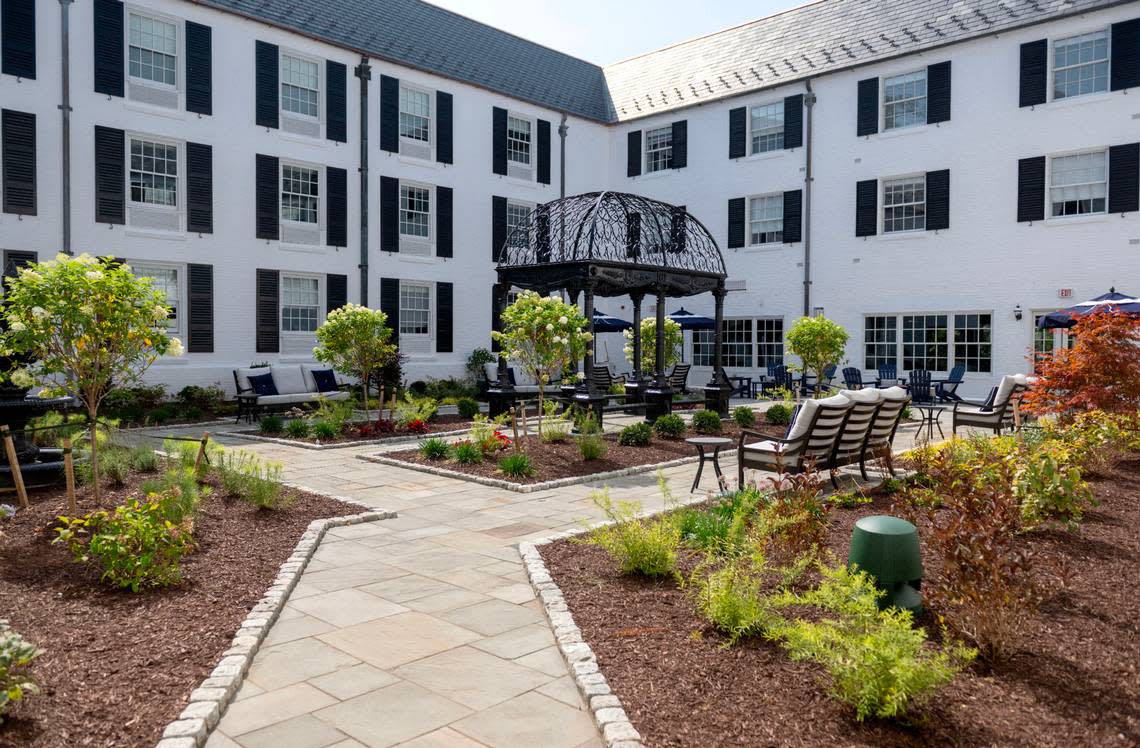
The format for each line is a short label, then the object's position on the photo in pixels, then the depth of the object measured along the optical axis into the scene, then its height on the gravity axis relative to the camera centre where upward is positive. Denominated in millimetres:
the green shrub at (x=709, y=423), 12648 -971
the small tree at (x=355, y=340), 13211 +287
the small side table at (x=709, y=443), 7992 -808
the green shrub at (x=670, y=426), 12031 -977
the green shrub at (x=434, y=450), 10023 -1111
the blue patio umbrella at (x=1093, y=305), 13711 +920
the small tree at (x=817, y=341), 14531 +336
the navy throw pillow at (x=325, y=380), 17438 -473
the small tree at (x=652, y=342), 20203 +430
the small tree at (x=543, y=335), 10945 +322
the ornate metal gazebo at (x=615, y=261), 13375 +1676
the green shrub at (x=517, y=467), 8852 -1157
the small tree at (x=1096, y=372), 8898 -117
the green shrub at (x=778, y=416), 13617 -922
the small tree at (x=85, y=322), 6004 +260
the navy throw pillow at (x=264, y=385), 15484 -518
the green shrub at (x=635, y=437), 11375 -1068
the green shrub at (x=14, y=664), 2961 -1129
